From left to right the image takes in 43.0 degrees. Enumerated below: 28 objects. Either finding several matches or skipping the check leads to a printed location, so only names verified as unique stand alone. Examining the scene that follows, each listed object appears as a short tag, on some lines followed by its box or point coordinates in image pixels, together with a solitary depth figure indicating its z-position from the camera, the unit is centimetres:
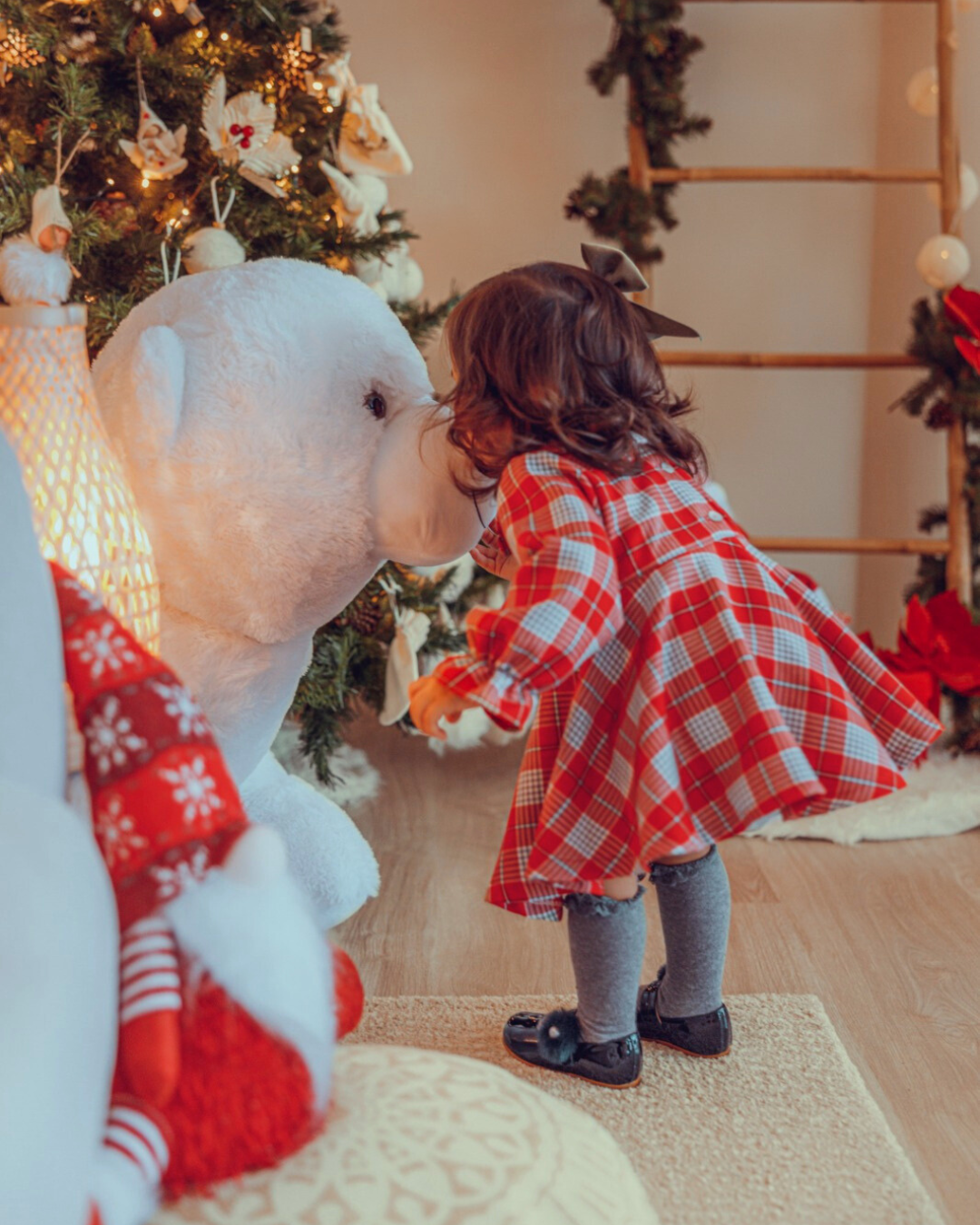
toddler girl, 100
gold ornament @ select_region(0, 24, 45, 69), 132
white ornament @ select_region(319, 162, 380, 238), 156
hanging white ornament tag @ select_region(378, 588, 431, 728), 165
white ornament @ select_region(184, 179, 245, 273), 141
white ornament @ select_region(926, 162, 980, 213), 206
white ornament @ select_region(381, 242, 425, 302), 170
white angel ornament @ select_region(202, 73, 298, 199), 140
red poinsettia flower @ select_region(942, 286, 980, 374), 194
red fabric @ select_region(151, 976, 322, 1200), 58
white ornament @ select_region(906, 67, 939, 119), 212
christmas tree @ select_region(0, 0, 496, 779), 137
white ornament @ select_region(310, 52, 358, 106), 153
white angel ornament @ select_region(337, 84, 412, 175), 158
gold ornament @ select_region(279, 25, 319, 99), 151
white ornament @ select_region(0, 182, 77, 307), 99
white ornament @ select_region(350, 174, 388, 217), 160
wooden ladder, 205
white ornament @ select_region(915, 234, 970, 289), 196
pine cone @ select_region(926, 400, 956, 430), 203
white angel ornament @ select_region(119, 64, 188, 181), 139
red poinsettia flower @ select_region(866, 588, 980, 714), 192
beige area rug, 98
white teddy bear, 112
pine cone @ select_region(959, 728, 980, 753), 198
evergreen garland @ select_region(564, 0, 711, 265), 211
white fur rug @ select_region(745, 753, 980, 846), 178
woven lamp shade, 94
